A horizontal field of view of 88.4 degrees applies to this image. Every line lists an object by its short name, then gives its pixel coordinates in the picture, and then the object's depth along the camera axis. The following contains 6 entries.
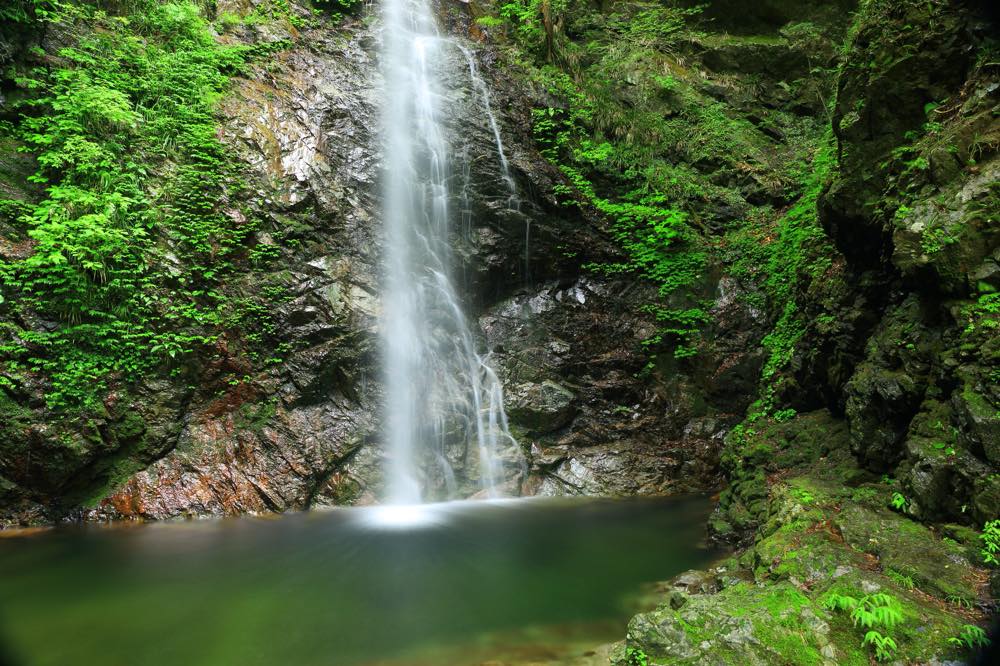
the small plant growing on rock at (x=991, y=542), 3.23
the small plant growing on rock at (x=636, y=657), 3.06
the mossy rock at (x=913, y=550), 3.22
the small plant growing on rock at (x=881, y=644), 2.78
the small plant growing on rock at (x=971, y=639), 2.75
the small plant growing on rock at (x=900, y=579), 3.31
